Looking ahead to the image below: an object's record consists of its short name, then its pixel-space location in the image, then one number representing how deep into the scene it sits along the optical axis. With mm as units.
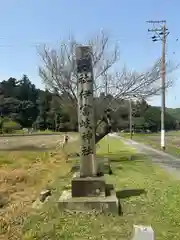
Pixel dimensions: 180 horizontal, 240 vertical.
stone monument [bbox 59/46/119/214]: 4601
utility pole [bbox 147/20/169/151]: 16244
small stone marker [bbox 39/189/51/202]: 5722
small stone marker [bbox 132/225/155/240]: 1829
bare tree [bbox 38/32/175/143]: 11442
